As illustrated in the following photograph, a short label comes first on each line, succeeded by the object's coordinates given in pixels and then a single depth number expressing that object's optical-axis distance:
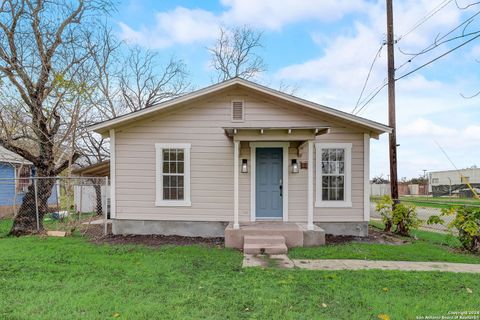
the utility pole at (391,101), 8.88
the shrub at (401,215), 8.32
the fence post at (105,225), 7.80
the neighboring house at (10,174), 12.59
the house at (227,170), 7.77
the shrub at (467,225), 6.35
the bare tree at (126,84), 17.11
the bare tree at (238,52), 23.11
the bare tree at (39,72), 8.07
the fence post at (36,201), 7.96
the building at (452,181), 28.44
